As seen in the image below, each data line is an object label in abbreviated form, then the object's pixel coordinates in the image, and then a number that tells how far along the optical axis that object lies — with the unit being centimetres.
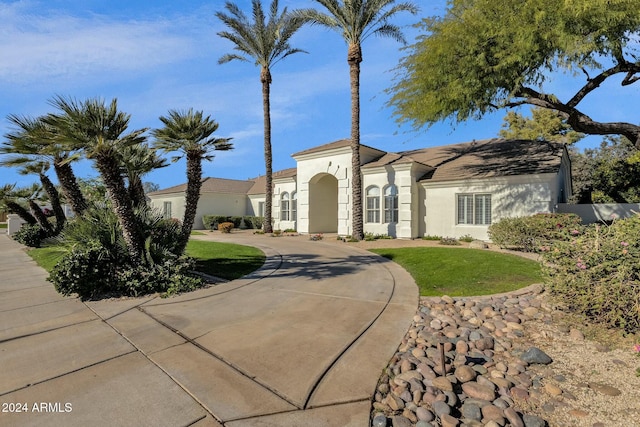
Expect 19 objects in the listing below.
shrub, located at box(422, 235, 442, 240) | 1842
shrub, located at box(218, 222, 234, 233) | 2686
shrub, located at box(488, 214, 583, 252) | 1334
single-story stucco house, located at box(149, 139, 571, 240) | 1672
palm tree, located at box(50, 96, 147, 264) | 741
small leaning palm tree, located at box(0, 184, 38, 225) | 1866
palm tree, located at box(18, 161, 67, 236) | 1558
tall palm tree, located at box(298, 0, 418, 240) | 1748
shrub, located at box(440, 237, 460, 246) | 1608
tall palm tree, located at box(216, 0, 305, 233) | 2197
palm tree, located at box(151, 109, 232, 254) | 895
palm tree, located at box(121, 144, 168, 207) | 1052
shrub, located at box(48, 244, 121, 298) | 720
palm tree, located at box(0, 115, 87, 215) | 932
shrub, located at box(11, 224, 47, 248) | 1803
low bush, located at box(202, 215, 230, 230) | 3012
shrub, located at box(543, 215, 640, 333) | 500
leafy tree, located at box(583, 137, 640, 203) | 2198
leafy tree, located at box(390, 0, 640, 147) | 1144
